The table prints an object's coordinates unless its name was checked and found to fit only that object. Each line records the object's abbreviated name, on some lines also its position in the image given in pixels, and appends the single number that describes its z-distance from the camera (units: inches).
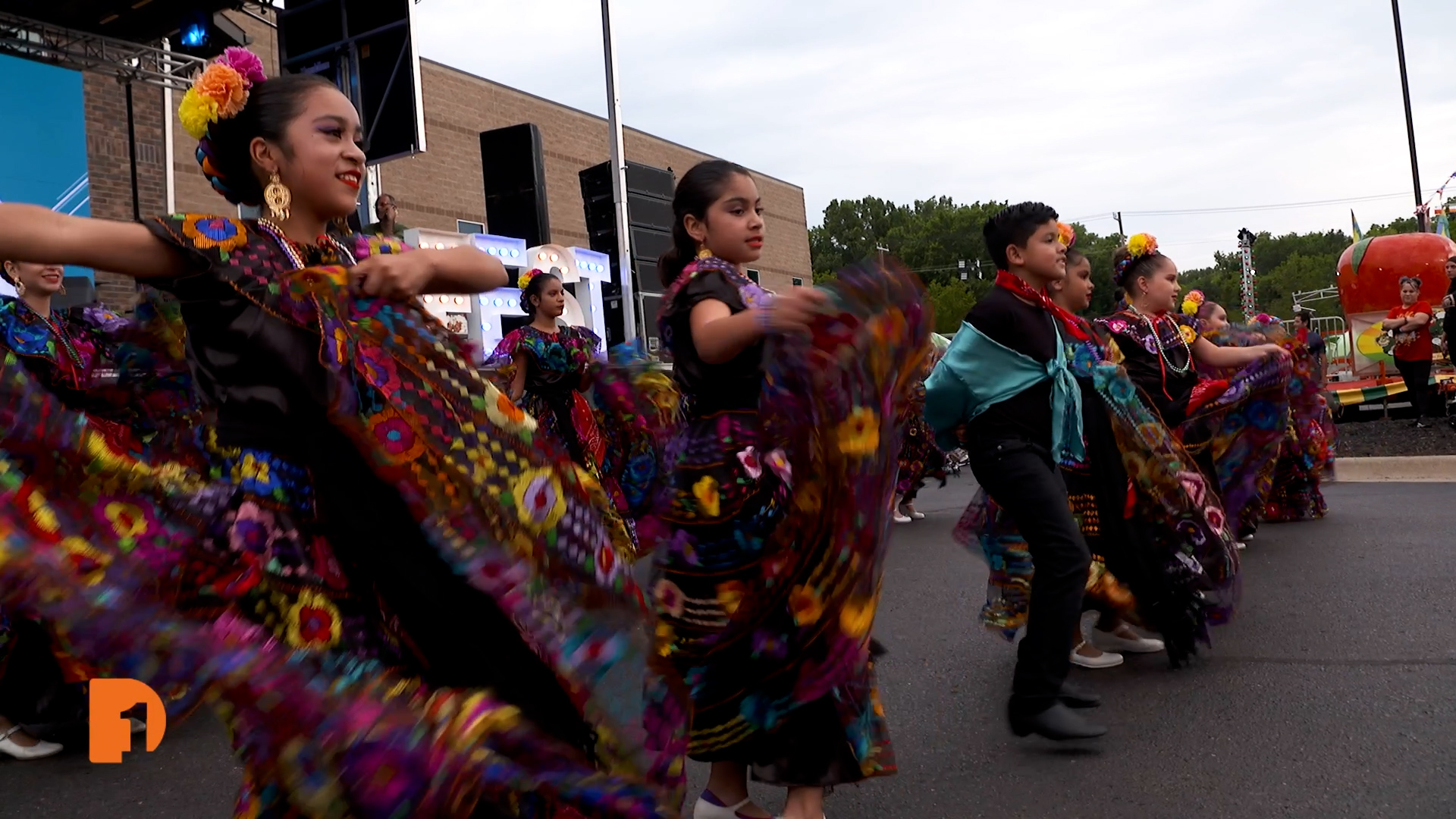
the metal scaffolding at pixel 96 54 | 441.1
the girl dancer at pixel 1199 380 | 225.6
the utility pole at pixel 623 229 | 588.4
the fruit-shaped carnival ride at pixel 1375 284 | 693.3
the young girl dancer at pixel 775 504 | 103.4
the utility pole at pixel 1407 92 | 999.6
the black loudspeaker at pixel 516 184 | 621.6
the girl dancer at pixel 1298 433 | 294.0
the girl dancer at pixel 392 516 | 77.4
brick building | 552.4
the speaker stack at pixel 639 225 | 615.2
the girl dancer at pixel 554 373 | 247.8
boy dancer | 148.9
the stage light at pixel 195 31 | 452.8
